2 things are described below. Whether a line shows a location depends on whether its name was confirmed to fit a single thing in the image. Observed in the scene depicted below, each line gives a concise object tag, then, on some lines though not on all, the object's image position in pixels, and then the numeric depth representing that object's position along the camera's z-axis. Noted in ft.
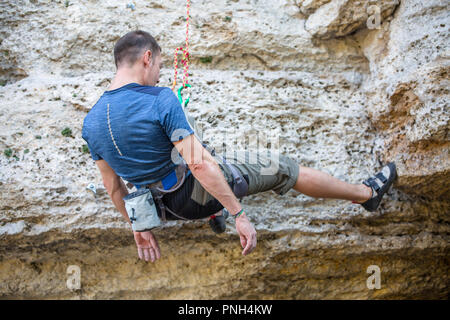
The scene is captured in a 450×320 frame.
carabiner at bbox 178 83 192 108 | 8.80
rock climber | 7.44
